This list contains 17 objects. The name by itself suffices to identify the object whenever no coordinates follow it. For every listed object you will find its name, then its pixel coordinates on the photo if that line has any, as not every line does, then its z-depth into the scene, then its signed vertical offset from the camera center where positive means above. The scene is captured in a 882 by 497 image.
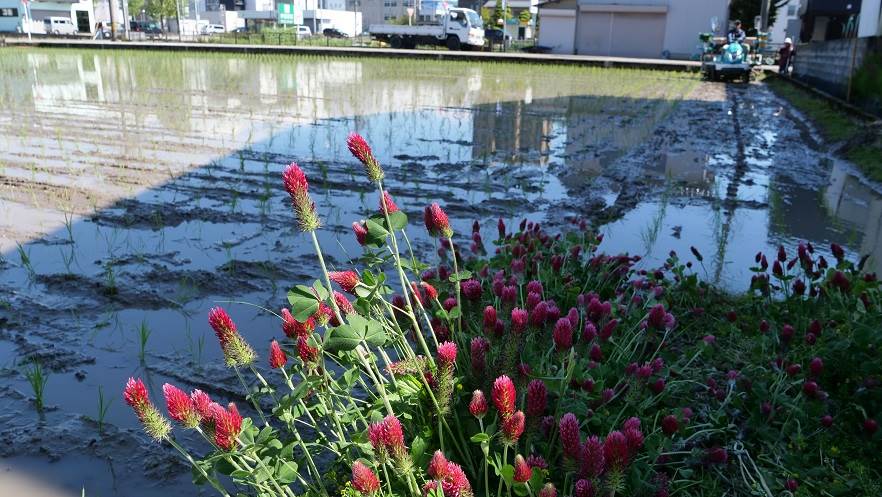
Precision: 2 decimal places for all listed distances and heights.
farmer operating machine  20.59 -0.28
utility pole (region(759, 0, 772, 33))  32.62 +1.93
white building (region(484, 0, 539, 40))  50.60 +2.13
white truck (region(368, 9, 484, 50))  35.06 +0.82
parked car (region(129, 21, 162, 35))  55.98 +1.38
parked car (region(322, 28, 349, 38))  57.19 +1.11
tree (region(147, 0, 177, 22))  59.27 +2.99
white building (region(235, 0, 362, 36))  69.75 +3.03
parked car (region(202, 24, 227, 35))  60.19 +1.38
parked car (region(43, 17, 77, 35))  48.72 +1.09
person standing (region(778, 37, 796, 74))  24.03 -0.05
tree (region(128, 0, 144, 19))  67.06 +3.47
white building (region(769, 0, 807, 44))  46.05 +2.41
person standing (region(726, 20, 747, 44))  21.41 +0.57
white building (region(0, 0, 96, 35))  47.56 +2.08
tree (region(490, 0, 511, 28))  49.72 +2.53
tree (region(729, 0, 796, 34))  41.97 +2.59
